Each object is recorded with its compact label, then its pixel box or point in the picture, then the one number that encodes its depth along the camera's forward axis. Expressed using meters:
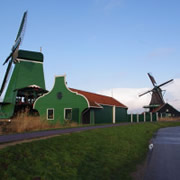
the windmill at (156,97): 58.47
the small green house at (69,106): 29.17
